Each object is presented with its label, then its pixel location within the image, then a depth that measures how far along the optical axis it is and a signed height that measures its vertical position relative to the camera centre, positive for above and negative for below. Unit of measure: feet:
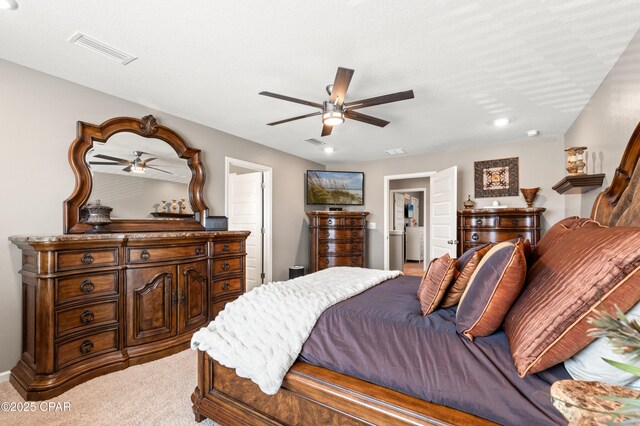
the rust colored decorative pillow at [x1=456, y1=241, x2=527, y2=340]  3.83 -1.04
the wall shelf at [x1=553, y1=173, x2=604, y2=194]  8.08 +0.96
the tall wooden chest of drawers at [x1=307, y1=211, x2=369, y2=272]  16.74 -1.39
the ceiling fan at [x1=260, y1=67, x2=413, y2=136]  6.98 +3.03
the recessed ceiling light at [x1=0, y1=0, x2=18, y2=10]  5.48 +3.98
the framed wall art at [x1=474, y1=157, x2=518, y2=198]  14.46 +1.87
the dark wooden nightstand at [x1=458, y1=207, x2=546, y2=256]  12.96 -0.46
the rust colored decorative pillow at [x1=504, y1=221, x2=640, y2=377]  2.79 -0.85
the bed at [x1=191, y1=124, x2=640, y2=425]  3.42 -2.47
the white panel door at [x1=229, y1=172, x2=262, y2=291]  15.67 -0.06
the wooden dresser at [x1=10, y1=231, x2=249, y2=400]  6.68 -2.33
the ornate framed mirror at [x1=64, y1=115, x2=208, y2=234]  8.75 +1.32
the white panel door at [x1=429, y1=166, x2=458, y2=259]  13.67 +0.19
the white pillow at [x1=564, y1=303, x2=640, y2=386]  2.82 -1.53
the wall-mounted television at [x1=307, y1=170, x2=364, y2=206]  18.45 +1.68
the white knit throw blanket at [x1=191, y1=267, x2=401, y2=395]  4.77 -2.05
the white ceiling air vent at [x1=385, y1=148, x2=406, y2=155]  16.06 +3.57
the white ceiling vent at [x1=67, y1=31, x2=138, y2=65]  6.57 +3.94
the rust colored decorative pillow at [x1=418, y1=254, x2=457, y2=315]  5.02 -1.23
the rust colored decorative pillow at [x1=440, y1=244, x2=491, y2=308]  4.91 -1.07
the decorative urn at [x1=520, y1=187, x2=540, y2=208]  13.52 +0.96
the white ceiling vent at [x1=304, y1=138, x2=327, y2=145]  14.44 +3.67
